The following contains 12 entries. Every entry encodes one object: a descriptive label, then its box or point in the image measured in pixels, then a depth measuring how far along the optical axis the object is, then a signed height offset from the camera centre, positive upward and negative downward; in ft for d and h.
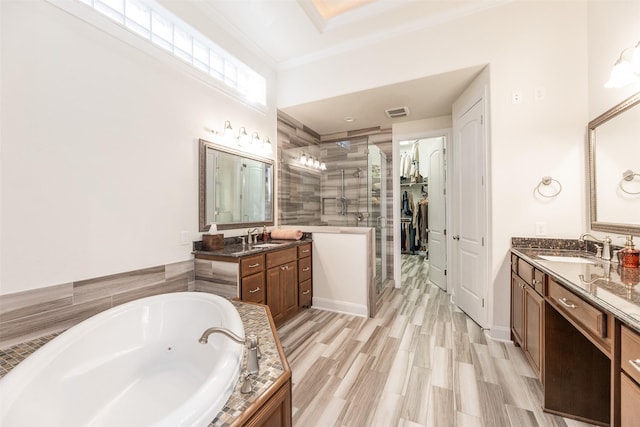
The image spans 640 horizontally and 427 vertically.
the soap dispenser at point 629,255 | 5.11 -0.86
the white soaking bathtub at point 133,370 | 3.10 -2.54
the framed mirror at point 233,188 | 8.41 +0.95
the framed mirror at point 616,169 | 5.60 +1.08
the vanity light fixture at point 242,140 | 9.05 +2.85
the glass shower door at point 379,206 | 12.71 +0.37
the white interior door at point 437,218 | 12.84 -0.24
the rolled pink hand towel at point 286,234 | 10.44 -0.85
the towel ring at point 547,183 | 7.55 +0.90
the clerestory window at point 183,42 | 6.41 +5.28
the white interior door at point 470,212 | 8.65 +0.05
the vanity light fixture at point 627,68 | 5.15 +3.01
